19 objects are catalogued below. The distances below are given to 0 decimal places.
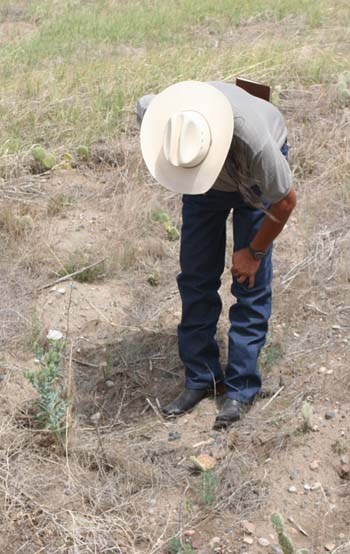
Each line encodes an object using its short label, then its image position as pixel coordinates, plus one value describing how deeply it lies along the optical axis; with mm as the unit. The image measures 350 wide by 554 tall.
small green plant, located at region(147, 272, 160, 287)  4605
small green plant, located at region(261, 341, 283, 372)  3891
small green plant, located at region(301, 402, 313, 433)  3373
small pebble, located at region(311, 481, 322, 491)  3167
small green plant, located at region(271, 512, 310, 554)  2588
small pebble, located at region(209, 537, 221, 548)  2949
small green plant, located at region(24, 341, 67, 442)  3219
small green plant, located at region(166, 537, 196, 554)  2838
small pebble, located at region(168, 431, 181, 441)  3535
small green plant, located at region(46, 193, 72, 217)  5148
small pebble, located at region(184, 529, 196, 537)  2982
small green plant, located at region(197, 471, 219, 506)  3072
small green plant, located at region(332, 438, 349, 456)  3295
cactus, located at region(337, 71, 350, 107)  6215
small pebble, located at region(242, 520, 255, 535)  2990
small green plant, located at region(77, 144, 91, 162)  5664
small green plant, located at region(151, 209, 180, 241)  4965
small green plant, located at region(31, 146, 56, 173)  5477
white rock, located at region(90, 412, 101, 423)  3643
